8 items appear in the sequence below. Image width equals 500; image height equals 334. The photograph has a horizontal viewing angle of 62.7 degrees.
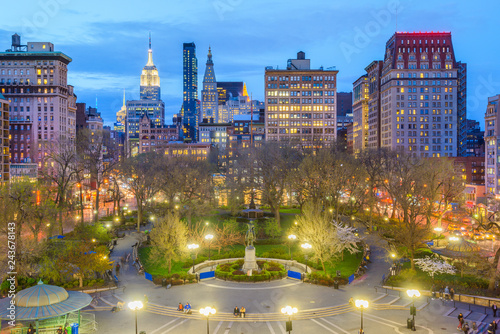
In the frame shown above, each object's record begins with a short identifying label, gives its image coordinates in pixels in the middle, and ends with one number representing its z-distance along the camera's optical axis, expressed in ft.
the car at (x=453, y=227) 229.45
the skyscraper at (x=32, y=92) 437.58
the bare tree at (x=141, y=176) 230.27
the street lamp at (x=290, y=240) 166.30
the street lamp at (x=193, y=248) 148.56
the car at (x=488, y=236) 208.13
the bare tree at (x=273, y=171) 220.43
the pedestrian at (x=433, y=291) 122.76
